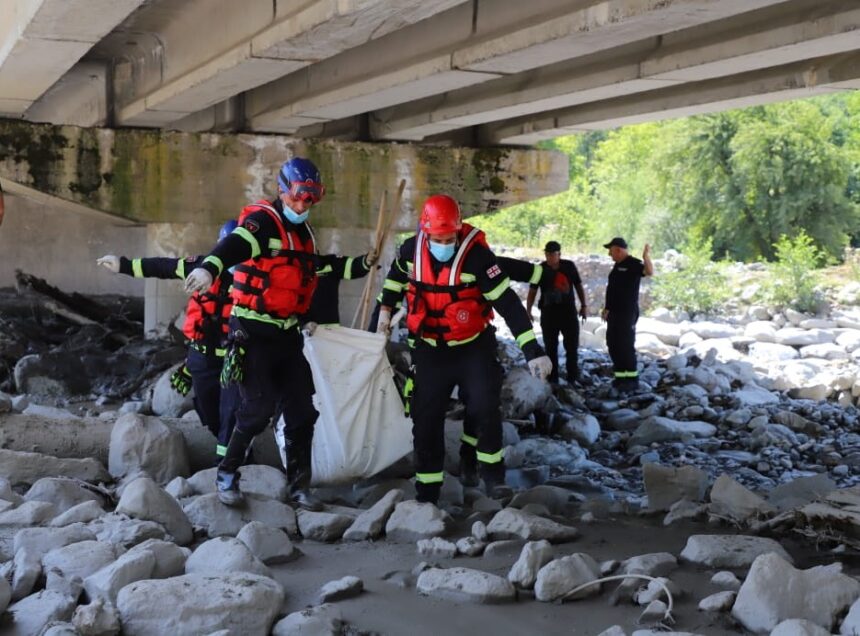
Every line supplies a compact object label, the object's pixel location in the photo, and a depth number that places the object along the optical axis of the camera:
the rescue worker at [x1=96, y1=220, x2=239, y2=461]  6.66
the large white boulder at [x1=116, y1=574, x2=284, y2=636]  4.34
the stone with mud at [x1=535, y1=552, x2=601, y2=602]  4.81
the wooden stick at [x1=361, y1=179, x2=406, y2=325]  7.29
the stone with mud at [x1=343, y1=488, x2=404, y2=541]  5.83
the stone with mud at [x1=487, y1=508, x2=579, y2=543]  5.67
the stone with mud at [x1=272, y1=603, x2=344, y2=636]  4.42
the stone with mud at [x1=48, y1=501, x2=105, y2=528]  5.69
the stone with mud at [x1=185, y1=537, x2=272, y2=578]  4.97
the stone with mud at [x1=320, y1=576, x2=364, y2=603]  4.86
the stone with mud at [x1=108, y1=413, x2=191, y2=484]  6.97
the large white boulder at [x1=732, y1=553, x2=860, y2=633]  4.41
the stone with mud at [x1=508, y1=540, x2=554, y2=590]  4.94
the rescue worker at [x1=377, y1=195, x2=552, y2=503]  6.26
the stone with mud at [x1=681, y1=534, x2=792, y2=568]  5.28
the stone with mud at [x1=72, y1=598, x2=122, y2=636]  4.20
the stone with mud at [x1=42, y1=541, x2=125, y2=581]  4.91
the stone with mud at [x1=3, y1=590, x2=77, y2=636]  4.26
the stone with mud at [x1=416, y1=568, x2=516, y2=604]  4.82
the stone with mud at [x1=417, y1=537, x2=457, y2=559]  5.52
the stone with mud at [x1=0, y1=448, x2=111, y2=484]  6.69
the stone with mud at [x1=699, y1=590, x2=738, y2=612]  4.60
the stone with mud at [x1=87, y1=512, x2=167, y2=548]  5.39
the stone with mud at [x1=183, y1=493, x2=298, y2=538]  5.93
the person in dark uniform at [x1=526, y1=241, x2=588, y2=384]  12.19
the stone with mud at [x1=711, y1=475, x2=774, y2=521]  6.23
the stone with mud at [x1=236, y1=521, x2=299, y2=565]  5.40
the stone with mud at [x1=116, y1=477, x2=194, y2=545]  5.64
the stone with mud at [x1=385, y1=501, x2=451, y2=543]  5.80
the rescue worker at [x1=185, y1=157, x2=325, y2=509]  6.10
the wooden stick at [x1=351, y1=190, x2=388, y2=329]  7.58
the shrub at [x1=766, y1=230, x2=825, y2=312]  20.98
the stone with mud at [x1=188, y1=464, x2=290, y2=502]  6.55
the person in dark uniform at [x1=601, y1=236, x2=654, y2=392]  11.94
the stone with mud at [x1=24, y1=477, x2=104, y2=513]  6.15
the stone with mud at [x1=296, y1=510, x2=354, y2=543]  5.88
